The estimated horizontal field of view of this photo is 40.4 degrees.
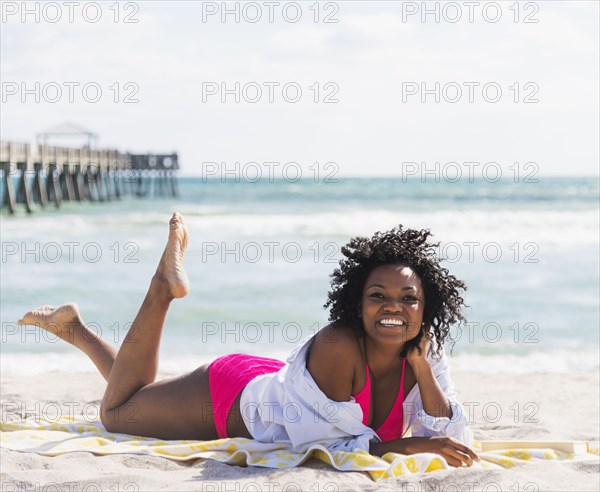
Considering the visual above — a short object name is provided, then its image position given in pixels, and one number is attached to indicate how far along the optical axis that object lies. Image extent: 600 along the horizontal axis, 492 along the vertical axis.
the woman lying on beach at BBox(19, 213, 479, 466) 3.52
